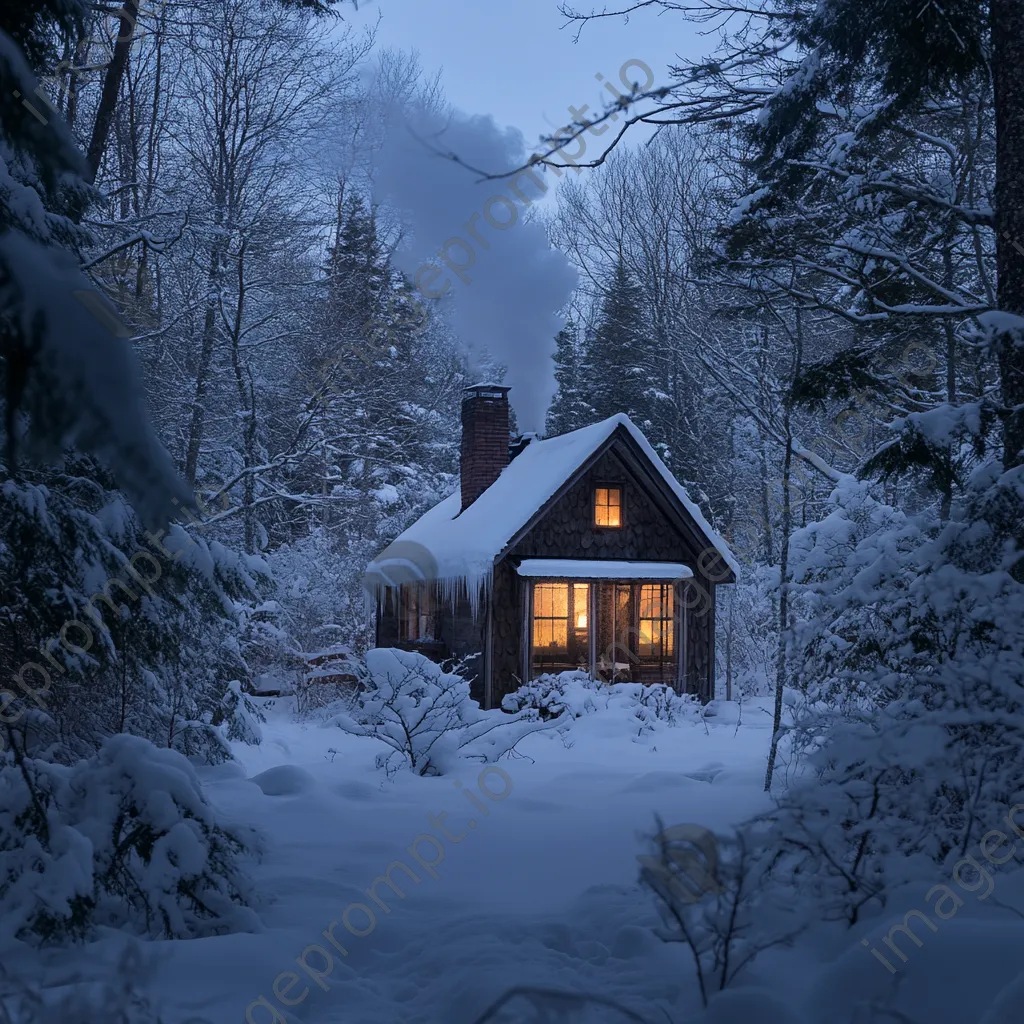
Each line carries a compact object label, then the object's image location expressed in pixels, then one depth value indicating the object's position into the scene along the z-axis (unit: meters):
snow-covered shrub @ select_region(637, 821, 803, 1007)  3.44
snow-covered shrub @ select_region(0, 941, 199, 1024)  2.54
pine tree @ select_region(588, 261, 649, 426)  27.19
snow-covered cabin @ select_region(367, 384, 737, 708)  16.83
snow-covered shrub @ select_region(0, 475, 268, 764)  4.59
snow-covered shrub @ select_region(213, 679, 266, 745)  9.26
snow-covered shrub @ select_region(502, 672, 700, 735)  13.47
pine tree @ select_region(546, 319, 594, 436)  34.06
